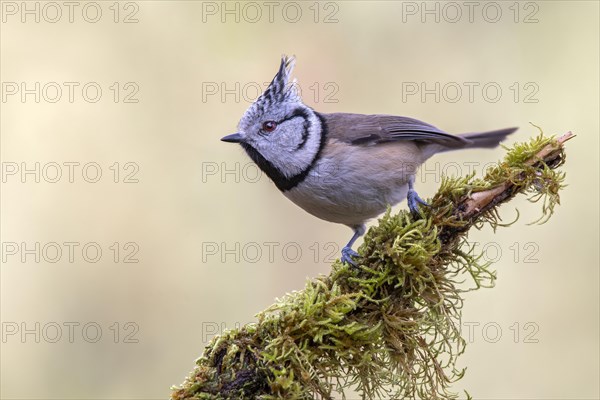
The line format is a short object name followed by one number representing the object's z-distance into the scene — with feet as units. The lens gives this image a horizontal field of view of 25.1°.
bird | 25.52
